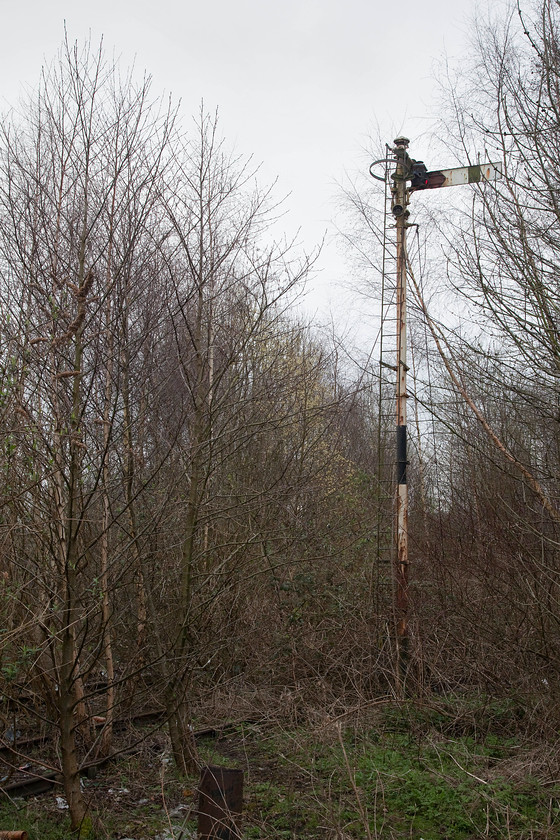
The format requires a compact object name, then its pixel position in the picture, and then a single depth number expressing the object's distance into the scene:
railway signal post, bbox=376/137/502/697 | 9.52
